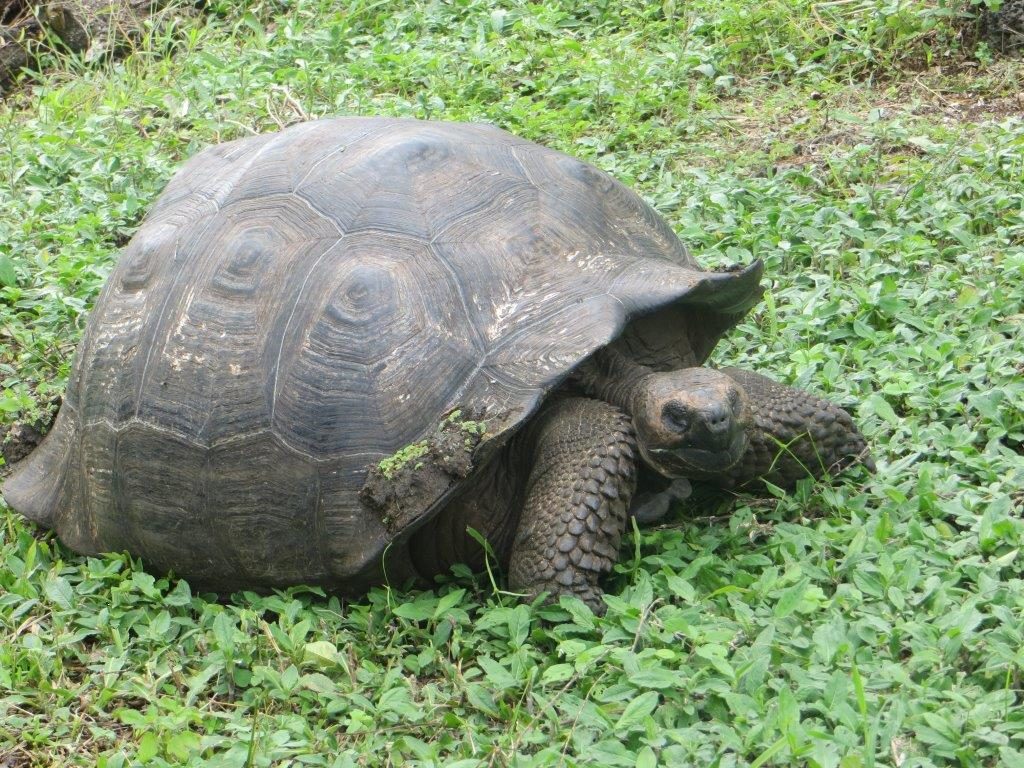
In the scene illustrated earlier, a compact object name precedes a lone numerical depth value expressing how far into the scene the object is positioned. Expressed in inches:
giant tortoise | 133.0
